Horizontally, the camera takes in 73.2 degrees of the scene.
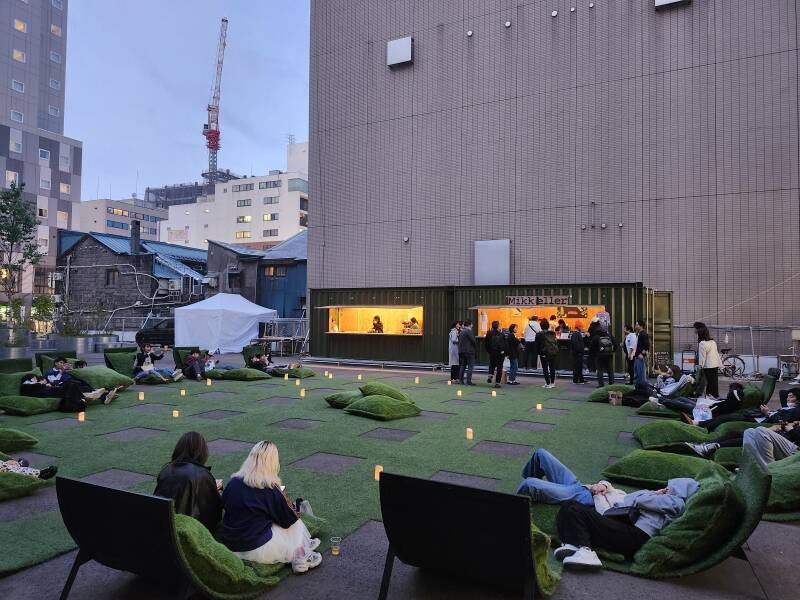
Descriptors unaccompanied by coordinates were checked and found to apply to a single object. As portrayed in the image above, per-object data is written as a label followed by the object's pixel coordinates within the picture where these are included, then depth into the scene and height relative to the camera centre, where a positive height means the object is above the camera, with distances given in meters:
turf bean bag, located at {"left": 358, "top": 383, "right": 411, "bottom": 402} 11.35 -1.46
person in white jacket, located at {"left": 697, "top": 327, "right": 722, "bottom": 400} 11.48 -0.73
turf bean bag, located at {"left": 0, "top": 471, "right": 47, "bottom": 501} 5.68 -1.78
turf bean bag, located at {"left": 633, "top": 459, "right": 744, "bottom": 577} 3.96 -1.57
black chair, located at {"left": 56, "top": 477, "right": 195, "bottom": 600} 3.32 -1.36
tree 24.81 +4.46
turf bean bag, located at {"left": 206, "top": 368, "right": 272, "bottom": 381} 16.34 -1.64
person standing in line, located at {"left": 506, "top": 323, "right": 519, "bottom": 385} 16.19 -0.88
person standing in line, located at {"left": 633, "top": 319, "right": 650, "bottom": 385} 14.34 -0.84
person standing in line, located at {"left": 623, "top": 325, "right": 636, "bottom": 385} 15.27 -0.68
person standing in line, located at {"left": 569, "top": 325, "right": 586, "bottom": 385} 16.66 -1.02
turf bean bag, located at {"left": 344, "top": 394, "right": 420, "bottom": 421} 10.25 -1.68
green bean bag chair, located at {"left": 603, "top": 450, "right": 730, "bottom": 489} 6.11 -1.68
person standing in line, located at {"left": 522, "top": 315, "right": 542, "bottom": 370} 18.22 -0.70
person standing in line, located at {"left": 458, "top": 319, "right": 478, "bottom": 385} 15.85 -0.69
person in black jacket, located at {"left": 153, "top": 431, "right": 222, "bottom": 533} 4.19 -1.29
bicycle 18.20 -1.38
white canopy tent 28.06 -0.18
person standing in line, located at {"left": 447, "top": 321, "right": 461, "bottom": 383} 16.83 -1.03
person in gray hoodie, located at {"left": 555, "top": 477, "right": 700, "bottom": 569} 4.39 -1.68
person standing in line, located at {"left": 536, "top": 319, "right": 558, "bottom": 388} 15.53 -0.80
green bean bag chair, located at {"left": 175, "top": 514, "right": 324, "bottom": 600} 3.50 -1.65
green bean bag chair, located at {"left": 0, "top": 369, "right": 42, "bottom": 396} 11.42 -1.37
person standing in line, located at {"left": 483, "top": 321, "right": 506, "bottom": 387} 15.78 -0.74
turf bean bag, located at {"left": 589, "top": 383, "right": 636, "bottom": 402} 12.68 -1.57
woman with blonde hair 4.11 -1.52
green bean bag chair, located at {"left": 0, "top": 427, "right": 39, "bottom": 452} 7.44 -1.70
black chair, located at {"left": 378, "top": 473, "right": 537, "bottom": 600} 3.23 -1.33
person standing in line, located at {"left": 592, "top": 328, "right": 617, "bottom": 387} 15.48 -0.79
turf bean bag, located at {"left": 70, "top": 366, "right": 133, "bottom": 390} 12.62 -1.38
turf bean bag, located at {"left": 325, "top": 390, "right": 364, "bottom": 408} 11.35 -1.64
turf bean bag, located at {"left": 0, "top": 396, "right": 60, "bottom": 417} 10.44 -1.69
